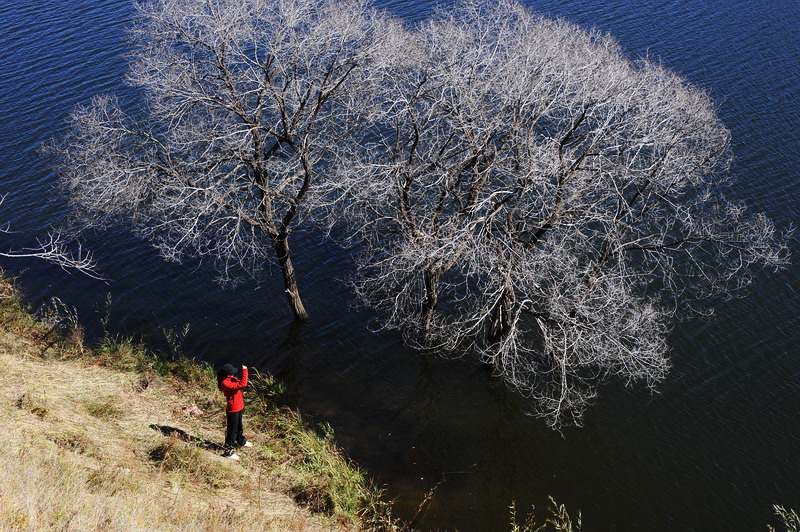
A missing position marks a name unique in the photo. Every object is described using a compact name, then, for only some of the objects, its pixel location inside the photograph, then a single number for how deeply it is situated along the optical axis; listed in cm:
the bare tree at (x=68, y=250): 2302
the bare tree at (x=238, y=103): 1745
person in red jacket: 1408
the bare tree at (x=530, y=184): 1622
